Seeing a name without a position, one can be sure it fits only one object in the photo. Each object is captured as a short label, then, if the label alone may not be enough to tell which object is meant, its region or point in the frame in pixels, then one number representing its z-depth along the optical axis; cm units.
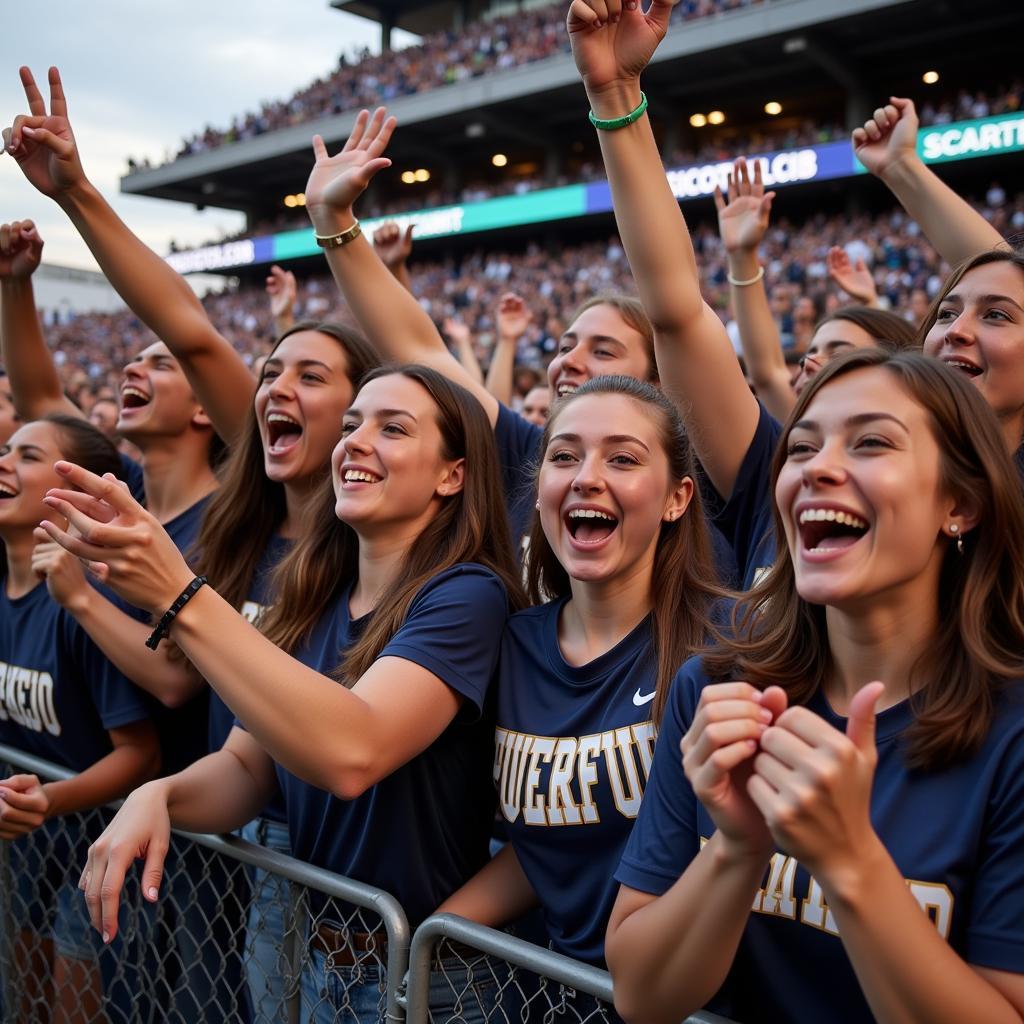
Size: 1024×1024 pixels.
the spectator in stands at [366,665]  172
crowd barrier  175
